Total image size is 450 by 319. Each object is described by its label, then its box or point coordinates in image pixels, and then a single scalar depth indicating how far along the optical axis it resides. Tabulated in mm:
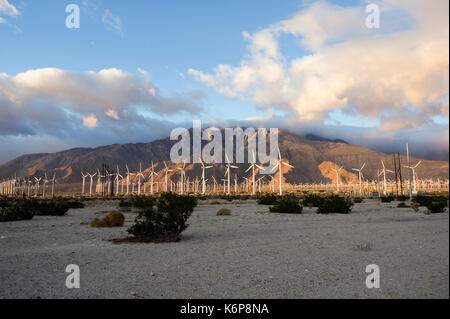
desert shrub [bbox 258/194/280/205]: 43388
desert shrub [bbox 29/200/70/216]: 27469
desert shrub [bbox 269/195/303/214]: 28531
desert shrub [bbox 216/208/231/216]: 26978
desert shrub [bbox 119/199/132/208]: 36466
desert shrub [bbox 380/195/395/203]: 47562
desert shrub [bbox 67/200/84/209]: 39656
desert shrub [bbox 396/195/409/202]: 51419
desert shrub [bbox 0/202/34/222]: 22219
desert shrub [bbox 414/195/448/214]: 26123
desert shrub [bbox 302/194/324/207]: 35928
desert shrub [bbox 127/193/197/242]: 13258
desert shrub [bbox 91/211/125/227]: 18422
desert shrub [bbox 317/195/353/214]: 28234
